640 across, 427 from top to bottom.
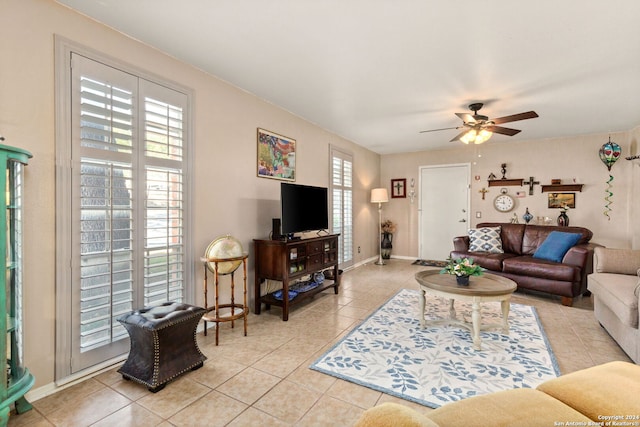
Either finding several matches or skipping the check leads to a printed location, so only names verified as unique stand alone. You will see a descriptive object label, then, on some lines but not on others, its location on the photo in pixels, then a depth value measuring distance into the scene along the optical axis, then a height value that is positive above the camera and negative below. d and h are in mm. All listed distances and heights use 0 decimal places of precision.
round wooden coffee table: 2555 -693
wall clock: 5816 +232
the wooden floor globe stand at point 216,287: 2648 -699
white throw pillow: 4855 -444
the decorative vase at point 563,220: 5271 -112
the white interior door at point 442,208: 6336 +131
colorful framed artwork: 3652 +760
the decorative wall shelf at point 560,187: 5272 +480
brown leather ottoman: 1990 -930
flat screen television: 3420 +77
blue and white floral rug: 2012 -1168
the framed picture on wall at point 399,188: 6949 +610
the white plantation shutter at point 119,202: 2053 +88
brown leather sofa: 3771 -670
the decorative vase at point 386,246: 6840 -748
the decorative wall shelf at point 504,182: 5755 +633
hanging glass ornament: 4828 +930
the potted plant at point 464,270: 2736 -530
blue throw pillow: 4133 -454
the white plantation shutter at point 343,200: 5281 +248
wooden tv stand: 3267 -584
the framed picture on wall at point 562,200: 5344 +252
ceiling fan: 3580 +1083
